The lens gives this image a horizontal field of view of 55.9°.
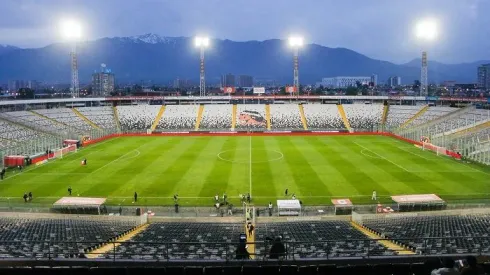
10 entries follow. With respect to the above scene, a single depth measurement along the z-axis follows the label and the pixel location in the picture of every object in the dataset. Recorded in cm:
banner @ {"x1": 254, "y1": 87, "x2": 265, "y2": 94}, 10288
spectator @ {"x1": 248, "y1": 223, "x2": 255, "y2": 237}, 2343
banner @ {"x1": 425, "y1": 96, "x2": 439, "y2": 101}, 8732
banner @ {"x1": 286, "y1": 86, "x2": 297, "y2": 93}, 9581
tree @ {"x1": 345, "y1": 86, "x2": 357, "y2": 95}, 15968
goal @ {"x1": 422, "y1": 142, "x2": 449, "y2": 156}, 5312
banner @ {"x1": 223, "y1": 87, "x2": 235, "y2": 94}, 10025
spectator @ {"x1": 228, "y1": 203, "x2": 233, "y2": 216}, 2960
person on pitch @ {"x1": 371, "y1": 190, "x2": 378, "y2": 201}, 3309
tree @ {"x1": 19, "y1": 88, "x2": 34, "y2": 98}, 9762
